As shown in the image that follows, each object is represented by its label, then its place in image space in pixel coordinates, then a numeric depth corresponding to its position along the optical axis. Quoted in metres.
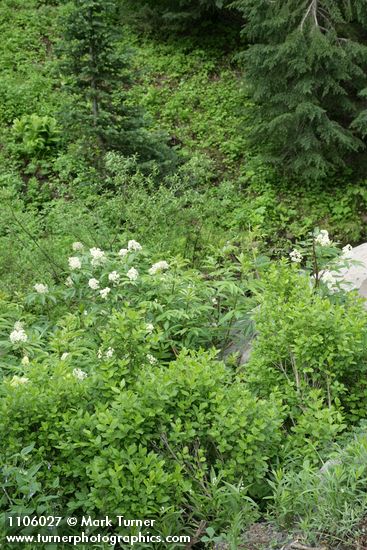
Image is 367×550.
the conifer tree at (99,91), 7.70
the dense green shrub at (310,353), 3.55
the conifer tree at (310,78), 7.66
